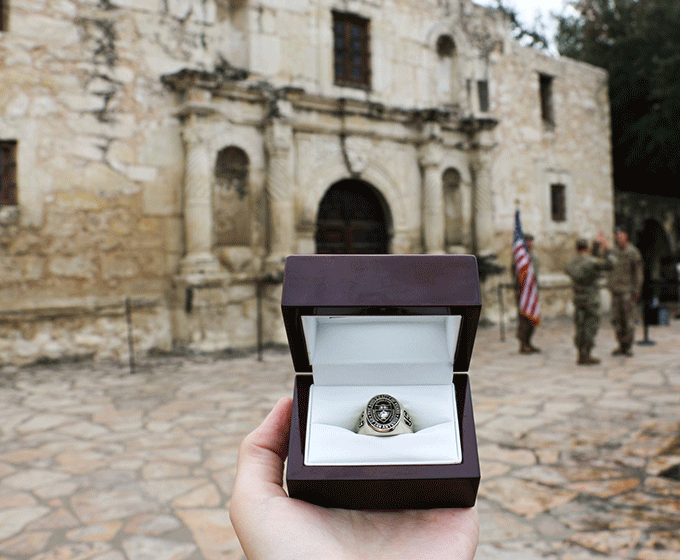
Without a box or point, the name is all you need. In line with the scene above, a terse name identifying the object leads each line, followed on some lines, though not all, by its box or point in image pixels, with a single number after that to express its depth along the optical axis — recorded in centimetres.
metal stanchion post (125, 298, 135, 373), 669
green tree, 1291
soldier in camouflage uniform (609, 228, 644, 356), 735
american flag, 735
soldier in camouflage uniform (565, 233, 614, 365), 675
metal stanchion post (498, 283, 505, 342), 909
